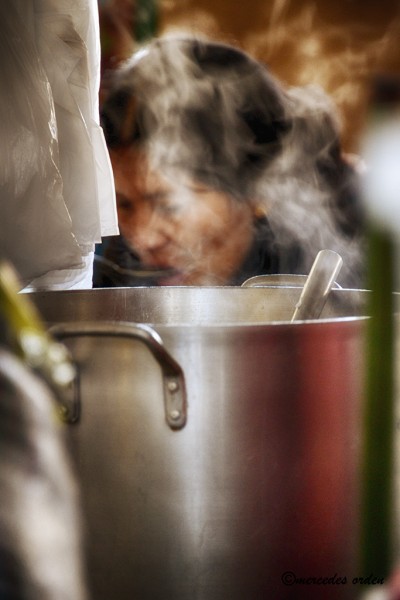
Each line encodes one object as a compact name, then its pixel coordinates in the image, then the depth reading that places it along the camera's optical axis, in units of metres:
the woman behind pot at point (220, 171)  4.40
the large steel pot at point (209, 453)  2.17
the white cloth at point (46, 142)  2.56
